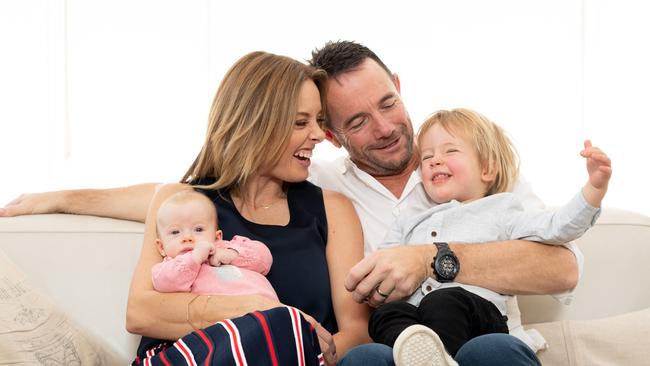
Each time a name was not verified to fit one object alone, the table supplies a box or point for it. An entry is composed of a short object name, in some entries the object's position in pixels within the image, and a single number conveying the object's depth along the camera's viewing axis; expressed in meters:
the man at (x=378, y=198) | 1.99
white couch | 2.17
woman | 2.11
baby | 1.95
